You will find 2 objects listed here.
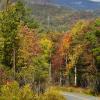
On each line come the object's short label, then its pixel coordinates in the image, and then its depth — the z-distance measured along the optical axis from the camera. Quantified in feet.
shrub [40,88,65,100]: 161.85
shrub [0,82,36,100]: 127.68
